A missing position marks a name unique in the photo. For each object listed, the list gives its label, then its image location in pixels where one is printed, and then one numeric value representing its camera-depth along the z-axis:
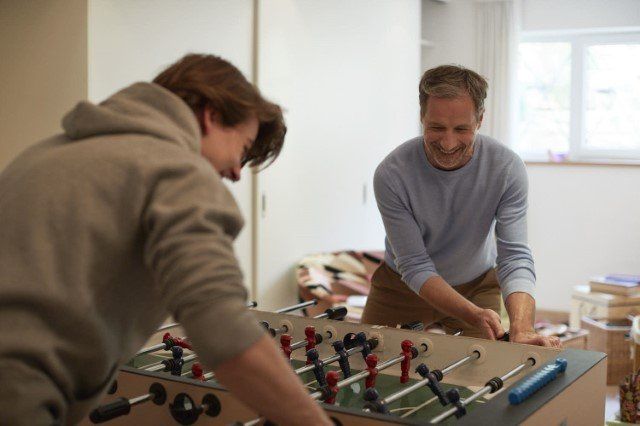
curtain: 6.73
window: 6.73
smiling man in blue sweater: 2.63
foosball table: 1.70
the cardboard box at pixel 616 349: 4.96
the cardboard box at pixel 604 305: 5.18
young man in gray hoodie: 1.16
